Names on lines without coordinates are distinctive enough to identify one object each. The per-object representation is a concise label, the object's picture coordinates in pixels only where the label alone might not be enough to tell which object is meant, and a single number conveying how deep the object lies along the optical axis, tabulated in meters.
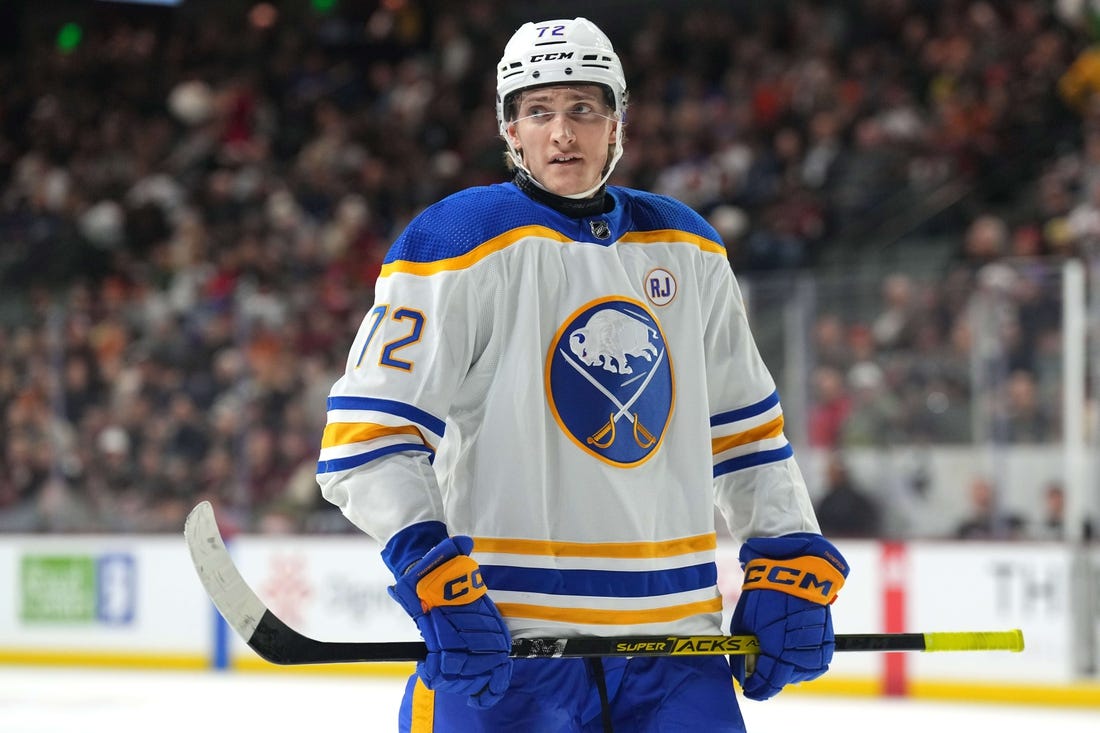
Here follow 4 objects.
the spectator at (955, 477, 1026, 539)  12.29
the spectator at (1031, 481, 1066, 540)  12.21
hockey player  3.93
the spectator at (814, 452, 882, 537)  12.58
